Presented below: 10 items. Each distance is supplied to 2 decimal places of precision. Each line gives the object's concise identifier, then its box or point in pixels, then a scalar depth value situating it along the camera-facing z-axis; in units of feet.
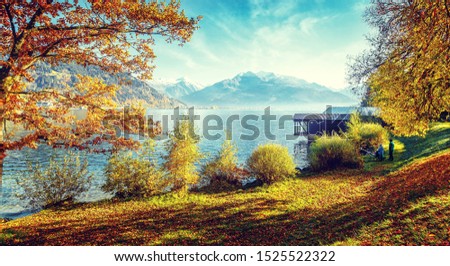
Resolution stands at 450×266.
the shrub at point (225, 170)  61.46
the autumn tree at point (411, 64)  25.59
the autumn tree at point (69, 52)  24.02
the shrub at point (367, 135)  95.07
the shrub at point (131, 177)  50.55
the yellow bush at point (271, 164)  56.44
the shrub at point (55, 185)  48.55
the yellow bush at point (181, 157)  51.60
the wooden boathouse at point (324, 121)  138.82
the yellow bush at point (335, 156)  66.08
